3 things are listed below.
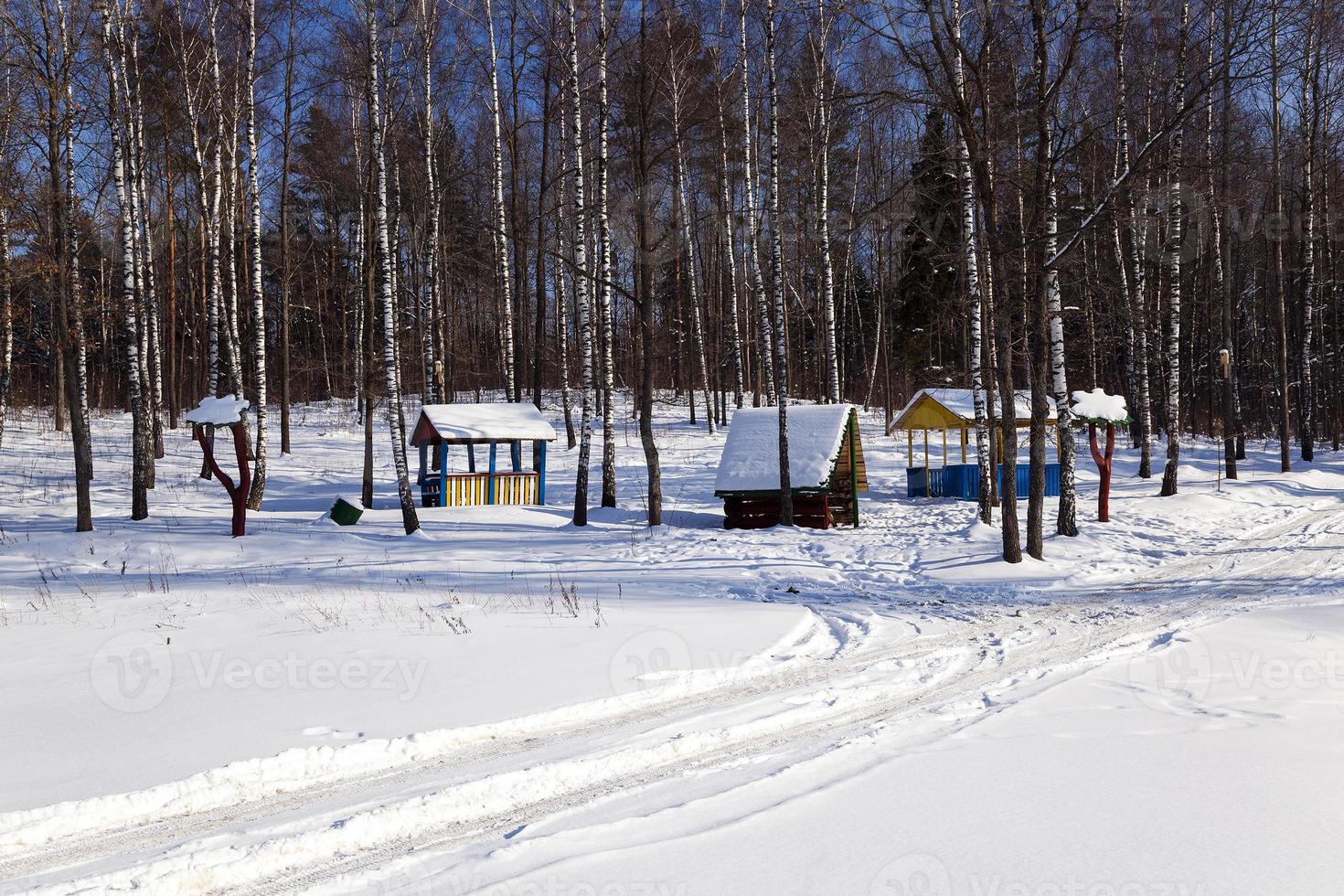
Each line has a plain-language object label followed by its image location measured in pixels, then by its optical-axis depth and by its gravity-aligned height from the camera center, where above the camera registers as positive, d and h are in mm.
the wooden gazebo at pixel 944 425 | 22078 -65
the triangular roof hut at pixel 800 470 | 17172 -871
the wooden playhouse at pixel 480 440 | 20453 -221
